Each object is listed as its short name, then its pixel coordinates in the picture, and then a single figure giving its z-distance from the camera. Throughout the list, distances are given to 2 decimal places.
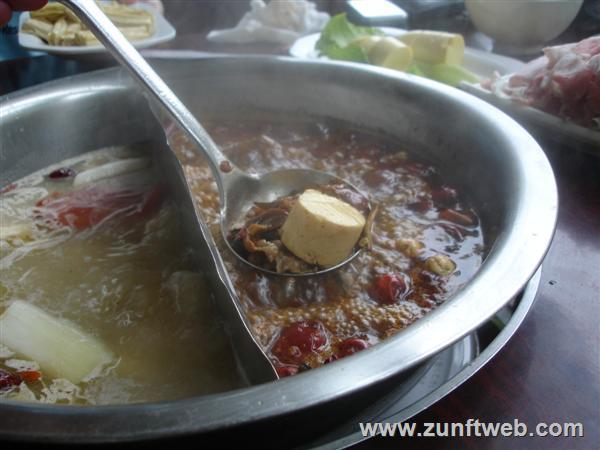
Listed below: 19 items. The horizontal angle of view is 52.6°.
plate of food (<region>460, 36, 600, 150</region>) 0.41
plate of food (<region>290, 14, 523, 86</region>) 0.54
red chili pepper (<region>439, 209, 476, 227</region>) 0.34
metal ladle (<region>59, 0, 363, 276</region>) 0.35
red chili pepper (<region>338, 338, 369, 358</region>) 0.27
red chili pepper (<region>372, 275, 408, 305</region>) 0.29
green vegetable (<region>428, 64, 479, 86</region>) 0.53
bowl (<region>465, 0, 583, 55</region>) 0.61
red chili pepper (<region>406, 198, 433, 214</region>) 0.36
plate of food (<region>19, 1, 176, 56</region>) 0.53
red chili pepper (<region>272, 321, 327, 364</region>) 0.27
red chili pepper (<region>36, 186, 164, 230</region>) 0.36
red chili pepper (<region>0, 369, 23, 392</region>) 0.26
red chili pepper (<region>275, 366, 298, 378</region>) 0.26
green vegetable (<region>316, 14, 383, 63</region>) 0.59
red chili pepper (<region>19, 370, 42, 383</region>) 0.26
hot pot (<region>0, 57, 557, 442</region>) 0.19
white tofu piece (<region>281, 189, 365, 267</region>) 0.29
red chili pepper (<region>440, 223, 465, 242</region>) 0.33
